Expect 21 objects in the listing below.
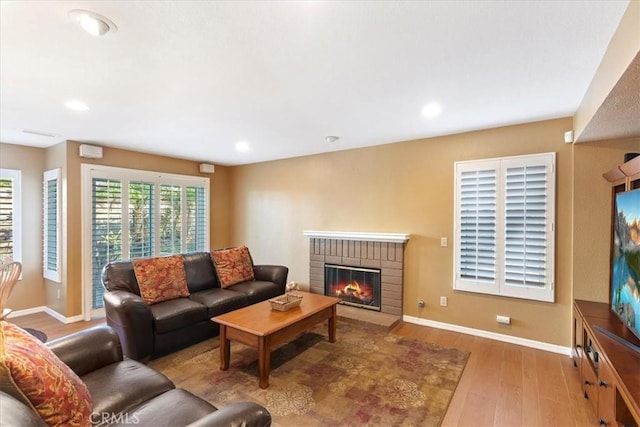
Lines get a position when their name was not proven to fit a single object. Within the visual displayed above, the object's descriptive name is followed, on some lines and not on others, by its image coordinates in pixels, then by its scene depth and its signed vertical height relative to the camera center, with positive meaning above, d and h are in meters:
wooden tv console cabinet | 1.59 -0.90
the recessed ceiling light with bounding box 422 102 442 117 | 2.86 +0.98
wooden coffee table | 2.54 -1.01
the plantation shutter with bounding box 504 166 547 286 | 3.24 -0.14
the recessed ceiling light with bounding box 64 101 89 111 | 2.79 +0.97
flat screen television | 1.95 -0.34
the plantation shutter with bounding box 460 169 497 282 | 3.52 -0.15
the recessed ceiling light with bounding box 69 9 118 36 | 1.56 +0.99
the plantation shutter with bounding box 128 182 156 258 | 4.77 -0.13
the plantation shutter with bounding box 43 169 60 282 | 4.25 -0.21
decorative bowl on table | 3.05 -0.92
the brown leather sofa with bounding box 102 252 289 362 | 2.89 -1.03
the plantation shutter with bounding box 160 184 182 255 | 5.18 -0.14
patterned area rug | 2.22 -1.44
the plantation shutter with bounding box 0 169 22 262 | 4.21 -0.07
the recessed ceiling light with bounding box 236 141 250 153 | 4.38 +0.96
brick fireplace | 4.12 -0.68
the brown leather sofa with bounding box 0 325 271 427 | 1.24 -0.96
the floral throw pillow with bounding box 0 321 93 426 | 1.12 -0.66
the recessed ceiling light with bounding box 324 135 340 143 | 4.00 +0.97
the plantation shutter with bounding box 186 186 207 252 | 5.62 -0.15
